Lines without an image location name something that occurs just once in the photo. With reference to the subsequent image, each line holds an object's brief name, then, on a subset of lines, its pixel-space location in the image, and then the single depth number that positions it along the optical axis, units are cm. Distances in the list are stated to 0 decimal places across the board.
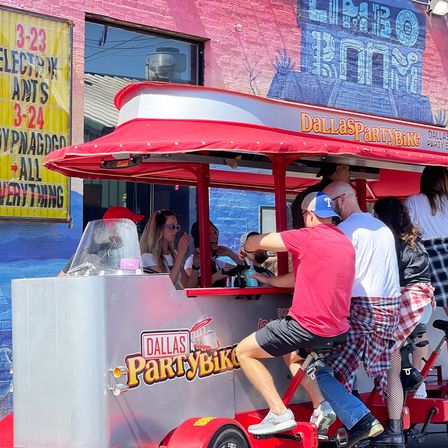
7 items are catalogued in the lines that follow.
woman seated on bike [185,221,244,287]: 786
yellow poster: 994
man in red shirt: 619
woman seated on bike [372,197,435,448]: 720
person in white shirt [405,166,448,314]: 771
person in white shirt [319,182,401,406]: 680
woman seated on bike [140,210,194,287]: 809
